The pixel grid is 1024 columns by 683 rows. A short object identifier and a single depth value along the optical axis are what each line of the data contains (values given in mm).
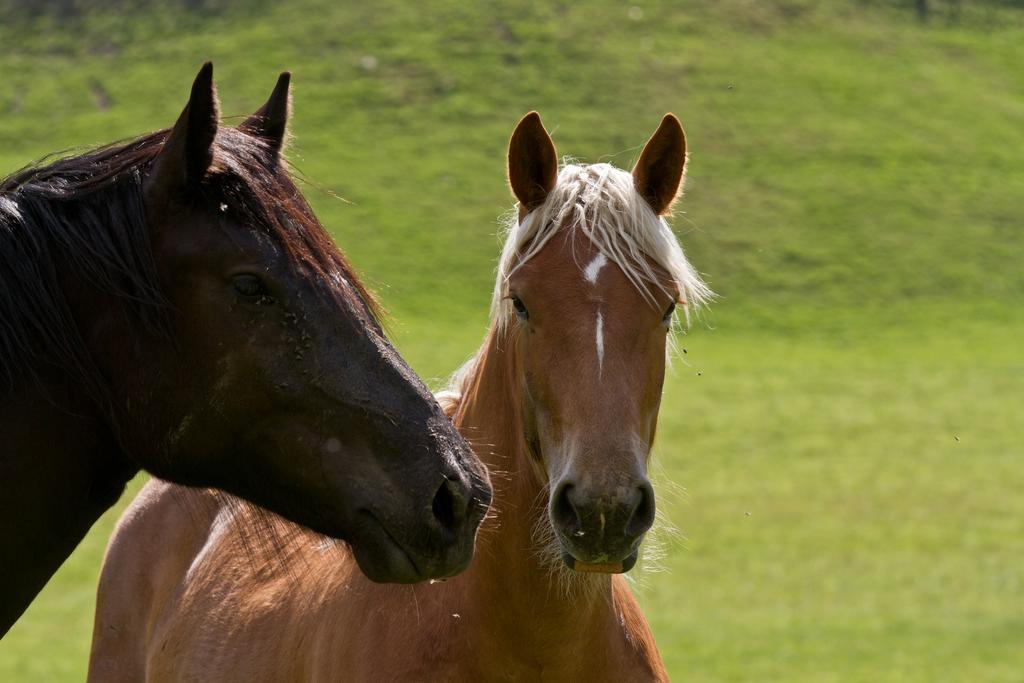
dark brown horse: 5941
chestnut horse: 7793
